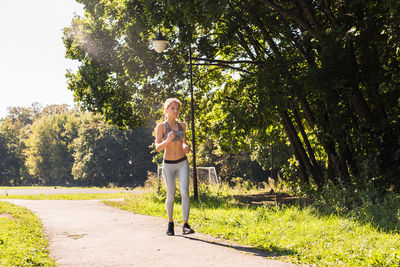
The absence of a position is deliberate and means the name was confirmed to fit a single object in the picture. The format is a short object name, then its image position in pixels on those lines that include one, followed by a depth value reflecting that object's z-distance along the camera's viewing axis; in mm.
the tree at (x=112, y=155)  57656
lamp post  12227
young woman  6398
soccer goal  16562
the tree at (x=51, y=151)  65562
